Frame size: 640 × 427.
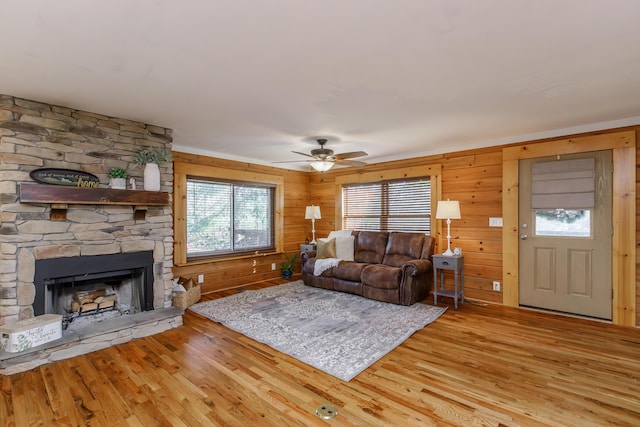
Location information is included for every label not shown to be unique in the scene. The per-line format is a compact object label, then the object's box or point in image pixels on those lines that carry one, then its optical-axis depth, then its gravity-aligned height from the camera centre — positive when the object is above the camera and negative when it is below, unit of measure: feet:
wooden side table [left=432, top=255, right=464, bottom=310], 14.06 -2.62
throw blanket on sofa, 17.01 -2.86
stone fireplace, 9.18 -0.17
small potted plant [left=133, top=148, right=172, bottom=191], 11.60 +1.89
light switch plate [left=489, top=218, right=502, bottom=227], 14.43 -0.43
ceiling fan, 13.93 +2.46
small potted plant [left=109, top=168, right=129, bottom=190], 10.87 +1.21
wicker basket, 13.58 -3.76
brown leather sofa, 14.37 -2.83
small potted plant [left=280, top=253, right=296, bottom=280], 19.95 -3.53
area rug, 9.30 -4.27
